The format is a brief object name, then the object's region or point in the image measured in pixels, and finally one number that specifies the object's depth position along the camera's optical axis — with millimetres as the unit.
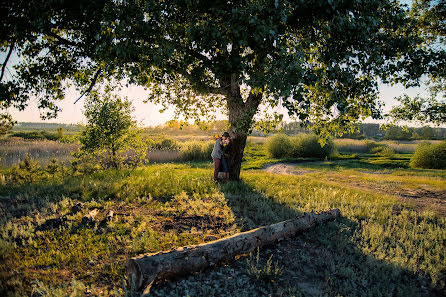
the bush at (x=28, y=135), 40338
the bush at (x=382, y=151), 36156
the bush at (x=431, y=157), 24922
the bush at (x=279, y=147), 32500
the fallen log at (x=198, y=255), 3803
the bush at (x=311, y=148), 31166
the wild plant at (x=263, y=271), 4387
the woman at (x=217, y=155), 11602
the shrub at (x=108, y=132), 13039
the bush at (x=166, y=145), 29867
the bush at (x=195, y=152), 28062
